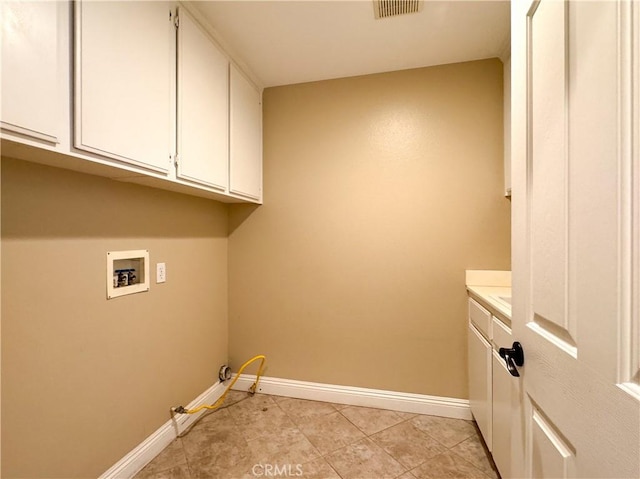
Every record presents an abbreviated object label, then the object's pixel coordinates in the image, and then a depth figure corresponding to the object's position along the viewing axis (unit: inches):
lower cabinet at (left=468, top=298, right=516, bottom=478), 45.9
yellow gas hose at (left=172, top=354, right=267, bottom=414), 71.5
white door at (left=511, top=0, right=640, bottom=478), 16.3
